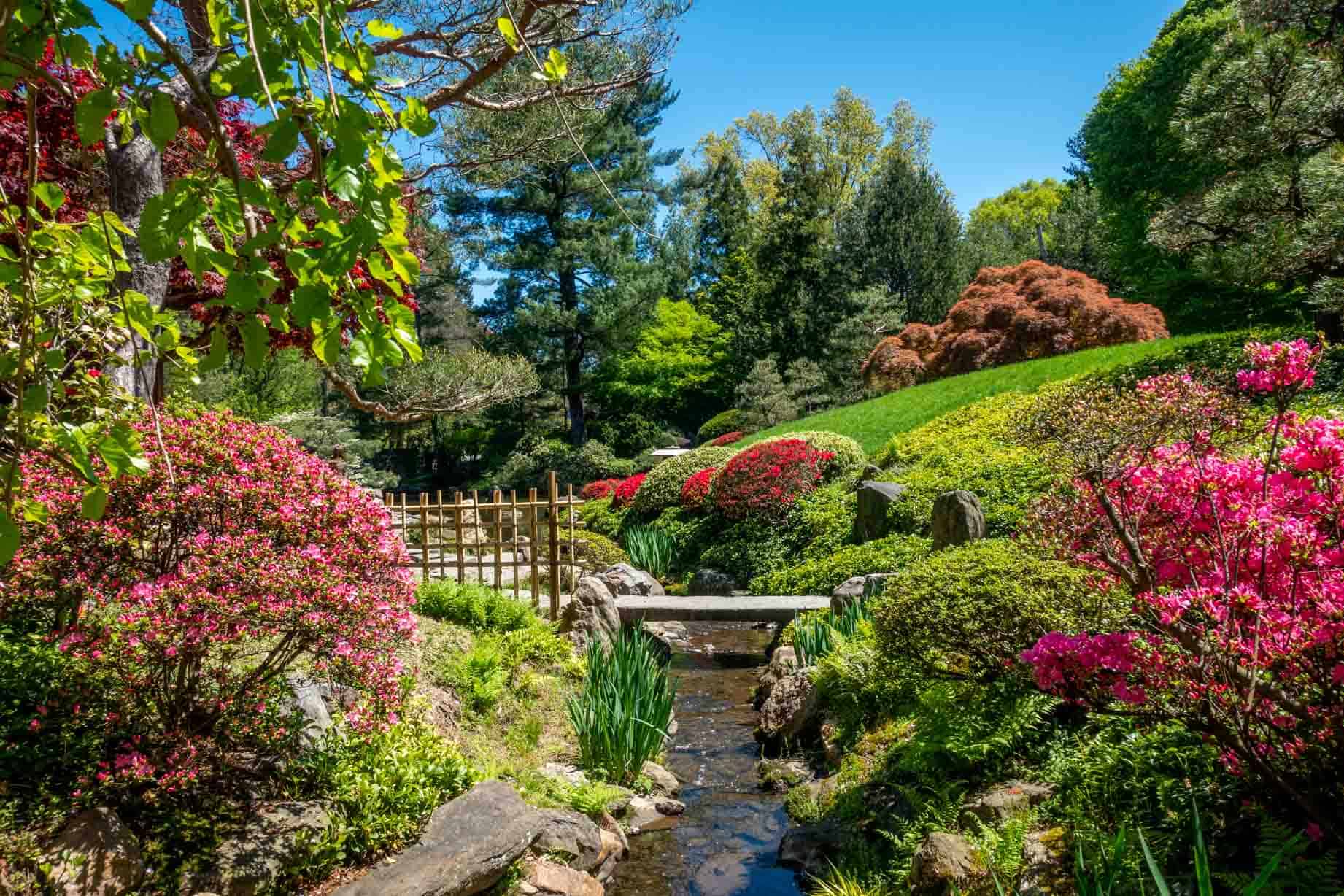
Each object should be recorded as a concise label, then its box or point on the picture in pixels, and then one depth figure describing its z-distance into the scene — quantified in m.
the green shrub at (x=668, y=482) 16.11
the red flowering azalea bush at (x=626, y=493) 18.20
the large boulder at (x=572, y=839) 4.48
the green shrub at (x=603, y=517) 17.20
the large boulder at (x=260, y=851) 3.58
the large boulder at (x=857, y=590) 7.73
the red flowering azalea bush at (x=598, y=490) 22.03
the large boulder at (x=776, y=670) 7.51
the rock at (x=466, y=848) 3.65
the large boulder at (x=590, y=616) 7.91
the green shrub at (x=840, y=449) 14.12
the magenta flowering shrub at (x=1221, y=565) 2.78
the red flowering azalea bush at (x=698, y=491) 14.69
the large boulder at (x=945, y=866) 3.53
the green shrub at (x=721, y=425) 25.48
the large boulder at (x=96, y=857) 3.19
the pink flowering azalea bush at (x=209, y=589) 3.52
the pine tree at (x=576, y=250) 25.19
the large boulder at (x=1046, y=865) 3.35
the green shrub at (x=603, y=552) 12.48
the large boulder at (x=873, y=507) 10.88
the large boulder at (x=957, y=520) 8.03
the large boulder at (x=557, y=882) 4.15
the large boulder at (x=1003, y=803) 3.88
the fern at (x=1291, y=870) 2.53
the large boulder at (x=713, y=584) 12.20
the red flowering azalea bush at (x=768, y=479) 13.11
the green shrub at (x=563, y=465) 25.44
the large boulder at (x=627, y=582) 10.32
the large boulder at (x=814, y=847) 4.55
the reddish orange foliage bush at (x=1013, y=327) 18.17
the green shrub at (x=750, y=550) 12.27
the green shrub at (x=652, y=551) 13.12
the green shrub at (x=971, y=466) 9.65
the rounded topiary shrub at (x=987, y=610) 4.46
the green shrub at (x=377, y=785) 3.94
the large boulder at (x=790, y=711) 6.37
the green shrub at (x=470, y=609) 7.59
